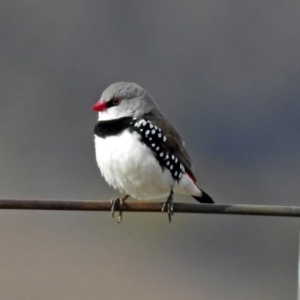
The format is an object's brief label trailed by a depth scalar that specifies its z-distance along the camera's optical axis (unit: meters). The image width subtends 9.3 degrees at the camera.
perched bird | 10.29
